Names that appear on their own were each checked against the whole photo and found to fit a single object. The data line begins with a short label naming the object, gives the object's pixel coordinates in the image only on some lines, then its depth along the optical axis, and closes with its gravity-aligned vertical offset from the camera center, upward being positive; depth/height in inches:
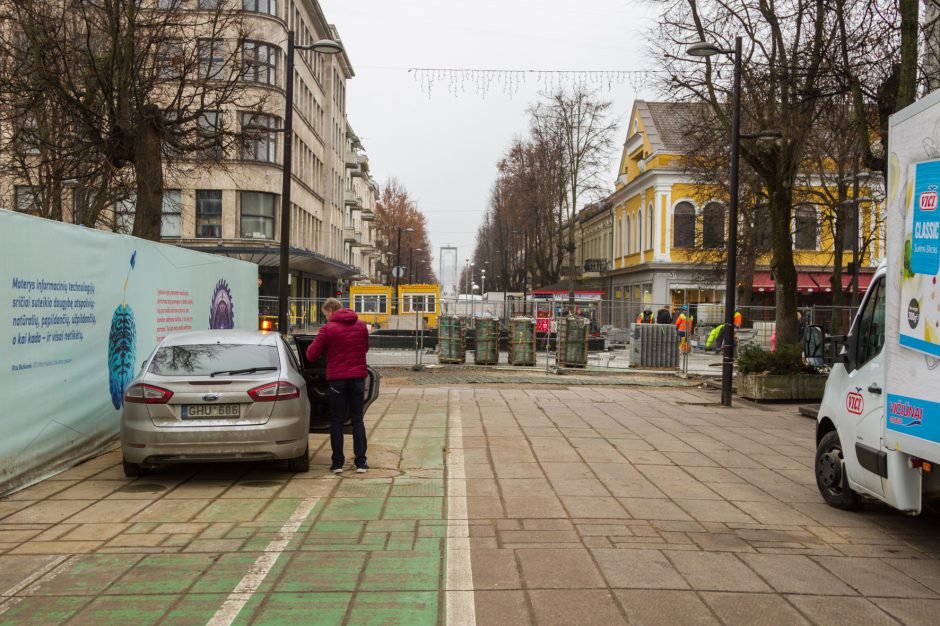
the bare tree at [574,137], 2150.6 +410.1
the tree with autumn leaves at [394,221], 3750.0 +336.9
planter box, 682.8 -64.6
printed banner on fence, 315.0 -16.0
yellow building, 1870.1 +155.3
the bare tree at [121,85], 596.7 +147.0
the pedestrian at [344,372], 354.6 -30.7
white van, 220.7 -12.9
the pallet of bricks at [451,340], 959.0 -45.7
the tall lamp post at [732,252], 648.4 +39.1
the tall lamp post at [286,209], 695.7 +70.7
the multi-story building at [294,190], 1672.0 +225.5
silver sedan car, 318.3 -43.7
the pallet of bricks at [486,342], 971.9 -48.0
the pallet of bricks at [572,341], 964.6 -45.0
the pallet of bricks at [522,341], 978.7 -46.6
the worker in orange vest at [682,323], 1161.8 -27.8
